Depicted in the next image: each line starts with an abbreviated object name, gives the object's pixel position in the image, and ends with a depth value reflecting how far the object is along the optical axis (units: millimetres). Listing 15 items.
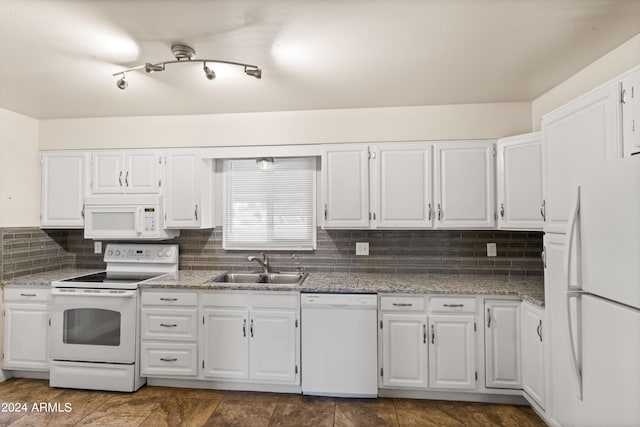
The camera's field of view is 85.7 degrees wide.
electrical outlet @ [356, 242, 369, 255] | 3240
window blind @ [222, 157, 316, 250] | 3391
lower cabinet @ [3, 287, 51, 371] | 2977
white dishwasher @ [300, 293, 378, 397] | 2635
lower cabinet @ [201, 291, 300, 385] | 2721
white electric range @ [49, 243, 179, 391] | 2787
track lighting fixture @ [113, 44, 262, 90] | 1944
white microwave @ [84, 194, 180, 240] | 3158
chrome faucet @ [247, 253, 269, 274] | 3309
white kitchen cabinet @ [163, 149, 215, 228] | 3189
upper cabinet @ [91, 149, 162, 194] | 3232
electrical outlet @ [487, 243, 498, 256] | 3096
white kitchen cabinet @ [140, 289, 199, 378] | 2820
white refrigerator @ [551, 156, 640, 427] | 1211
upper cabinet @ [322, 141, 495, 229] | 2877
